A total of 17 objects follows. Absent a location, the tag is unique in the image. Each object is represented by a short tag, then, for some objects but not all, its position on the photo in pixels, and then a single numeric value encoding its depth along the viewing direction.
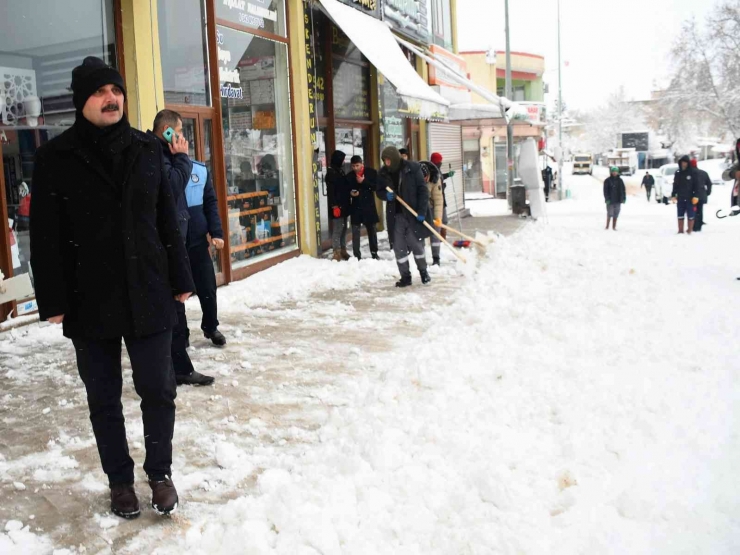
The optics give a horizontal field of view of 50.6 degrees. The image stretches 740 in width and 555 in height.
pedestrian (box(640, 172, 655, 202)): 36.34
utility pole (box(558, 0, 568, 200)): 41.67
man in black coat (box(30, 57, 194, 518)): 3.38
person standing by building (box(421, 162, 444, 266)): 11.36
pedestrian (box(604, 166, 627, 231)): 19.17
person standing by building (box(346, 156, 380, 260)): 12.38
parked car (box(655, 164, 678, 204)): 33.97
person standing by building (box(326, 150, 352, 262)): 12.36
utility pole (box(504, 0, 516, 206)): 25.37
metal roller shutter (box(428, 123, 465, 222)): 22.09
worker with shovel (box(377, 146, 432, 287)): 10.06
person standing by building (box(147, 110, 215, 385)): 5.37
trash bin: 24.08
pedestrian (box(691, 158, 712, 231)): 17.75
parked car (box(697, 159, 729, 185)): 49.12
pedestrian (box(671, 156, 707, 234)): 17.52
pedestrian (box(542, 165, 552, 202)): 39.00
